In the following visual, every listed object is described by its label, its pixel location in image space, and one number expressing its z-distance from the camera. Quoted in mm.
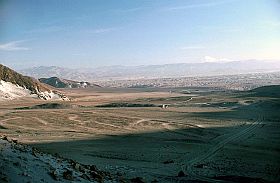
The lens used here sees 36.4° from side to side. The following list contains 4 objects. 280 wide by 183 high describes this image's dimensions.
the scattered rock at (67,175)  13375
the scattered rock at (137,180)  16541
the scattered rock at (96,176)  14344
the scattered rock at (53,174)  12977
